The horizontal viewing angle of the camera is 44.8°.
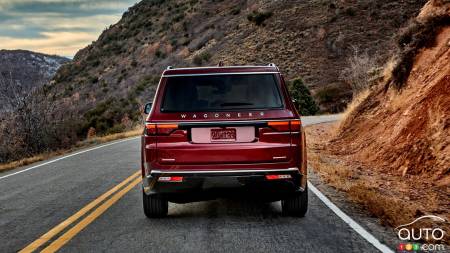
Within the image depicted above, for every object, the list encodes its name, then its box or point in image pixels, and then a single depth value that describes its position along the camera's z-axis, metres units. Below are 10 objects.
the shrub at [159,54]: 55.16
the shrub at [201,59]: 47.28
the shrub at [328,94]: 35.41
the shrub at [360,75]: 26.48
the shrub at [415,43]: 13.91
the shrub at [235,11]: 55.38
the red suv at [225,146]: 5.87
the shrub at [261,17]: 50.06
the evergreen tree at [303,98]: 33.22
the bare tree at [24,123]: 17.53
